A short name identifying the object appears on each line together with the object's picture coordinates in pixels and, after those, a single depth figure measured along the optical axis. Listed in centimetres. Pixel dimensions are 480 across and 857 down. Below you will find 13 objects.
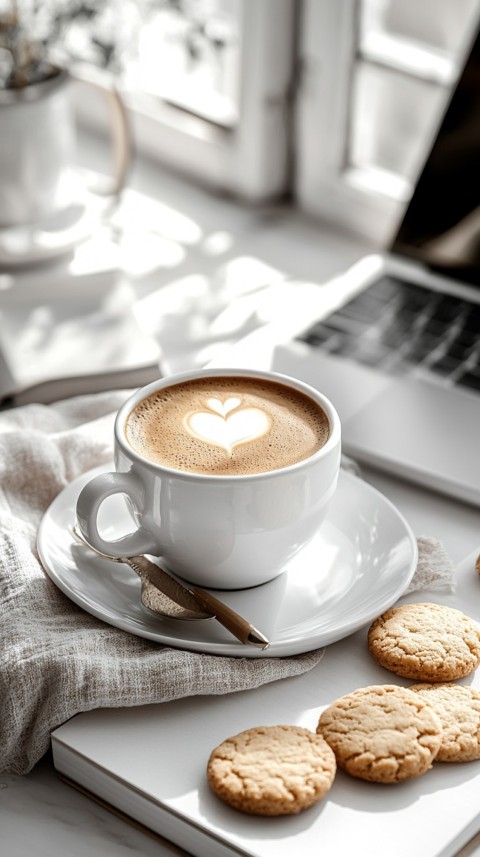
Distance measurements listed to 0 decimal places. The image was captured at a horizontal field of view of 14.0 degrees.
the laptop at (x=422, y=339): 93
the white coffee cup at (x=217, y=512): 78
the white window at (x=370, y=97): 116
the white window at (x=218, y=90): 124
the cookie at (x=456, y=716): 75
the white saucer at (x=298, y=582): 79
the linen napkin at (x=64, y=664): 77
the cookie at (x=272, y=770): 72
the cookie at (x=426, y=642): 78
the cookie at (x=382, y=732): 74
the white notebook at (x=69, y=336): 100
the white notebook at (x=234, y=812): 72
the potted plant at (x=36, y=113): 111
